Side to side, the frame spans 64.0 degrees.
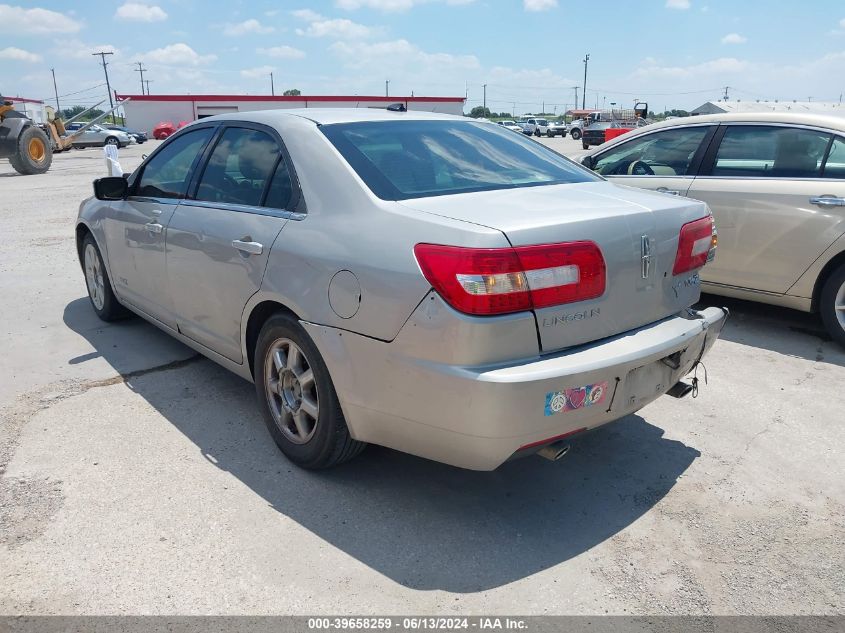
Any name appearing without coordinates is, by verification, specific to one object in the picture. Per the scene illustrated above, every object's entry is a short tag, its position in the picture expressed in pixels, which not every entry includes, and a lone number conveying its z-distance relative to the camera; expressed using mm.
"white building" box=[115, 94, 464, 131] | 56906
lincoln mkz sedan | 2416
